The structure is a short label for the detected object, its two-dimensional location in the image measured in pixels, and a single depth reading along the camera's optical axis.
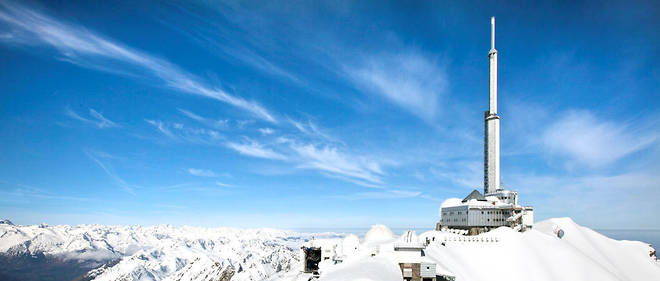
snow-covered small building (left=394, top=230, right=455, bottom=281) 61.84
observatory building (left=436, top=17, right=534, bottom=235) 114.00
